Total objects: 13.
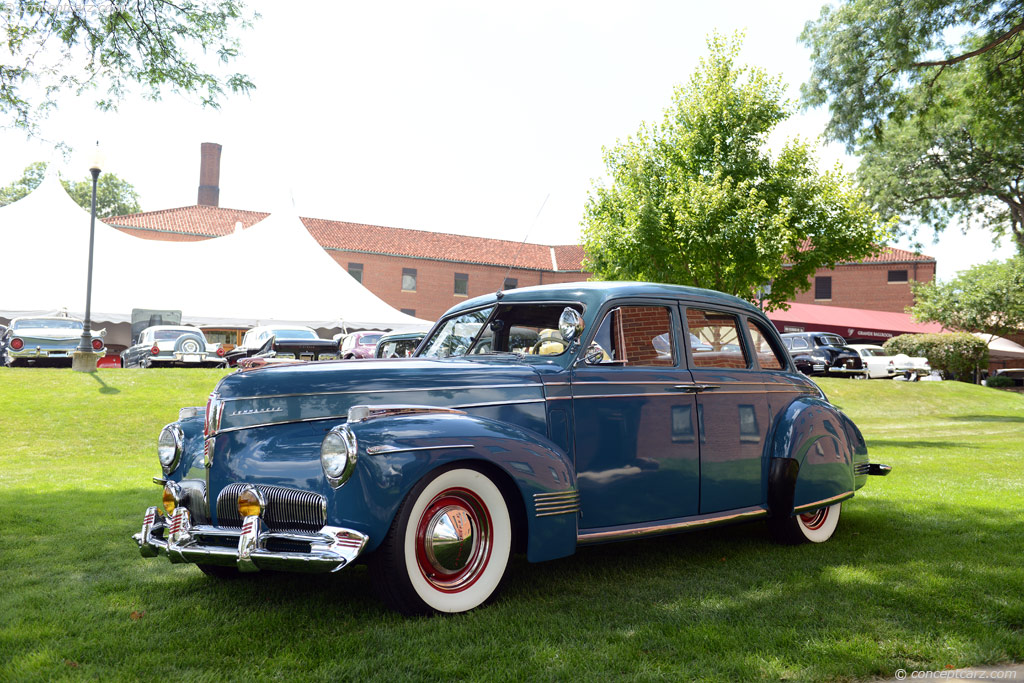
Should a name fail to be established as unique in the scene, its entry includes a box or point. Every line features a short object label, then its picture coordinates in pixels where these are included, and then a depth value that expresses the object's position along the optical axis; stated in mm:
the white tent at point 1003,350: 46875
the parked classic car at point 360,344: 22828
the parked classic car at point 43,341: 20422
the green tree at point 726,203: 18125
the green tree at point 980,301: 43031
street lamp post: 18828
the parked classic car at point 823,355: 32031
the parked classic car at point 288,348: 17797
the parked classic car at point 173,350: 21891
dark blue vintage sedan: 3791
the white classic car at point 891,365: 34531
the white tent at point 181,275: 22984
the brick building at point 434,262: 53406
